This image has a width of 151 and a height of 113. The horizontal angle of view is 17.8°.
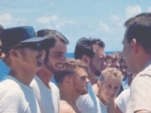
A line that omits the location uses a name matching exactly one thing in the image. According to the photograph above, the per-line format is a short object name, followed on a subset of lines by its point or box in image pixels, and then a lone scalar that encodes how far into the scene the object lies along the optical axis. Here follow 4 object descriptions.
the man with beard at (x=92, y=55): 5.37
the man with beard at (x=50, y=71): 3.74
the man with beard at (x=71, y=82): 4.22
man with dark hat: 3.05
